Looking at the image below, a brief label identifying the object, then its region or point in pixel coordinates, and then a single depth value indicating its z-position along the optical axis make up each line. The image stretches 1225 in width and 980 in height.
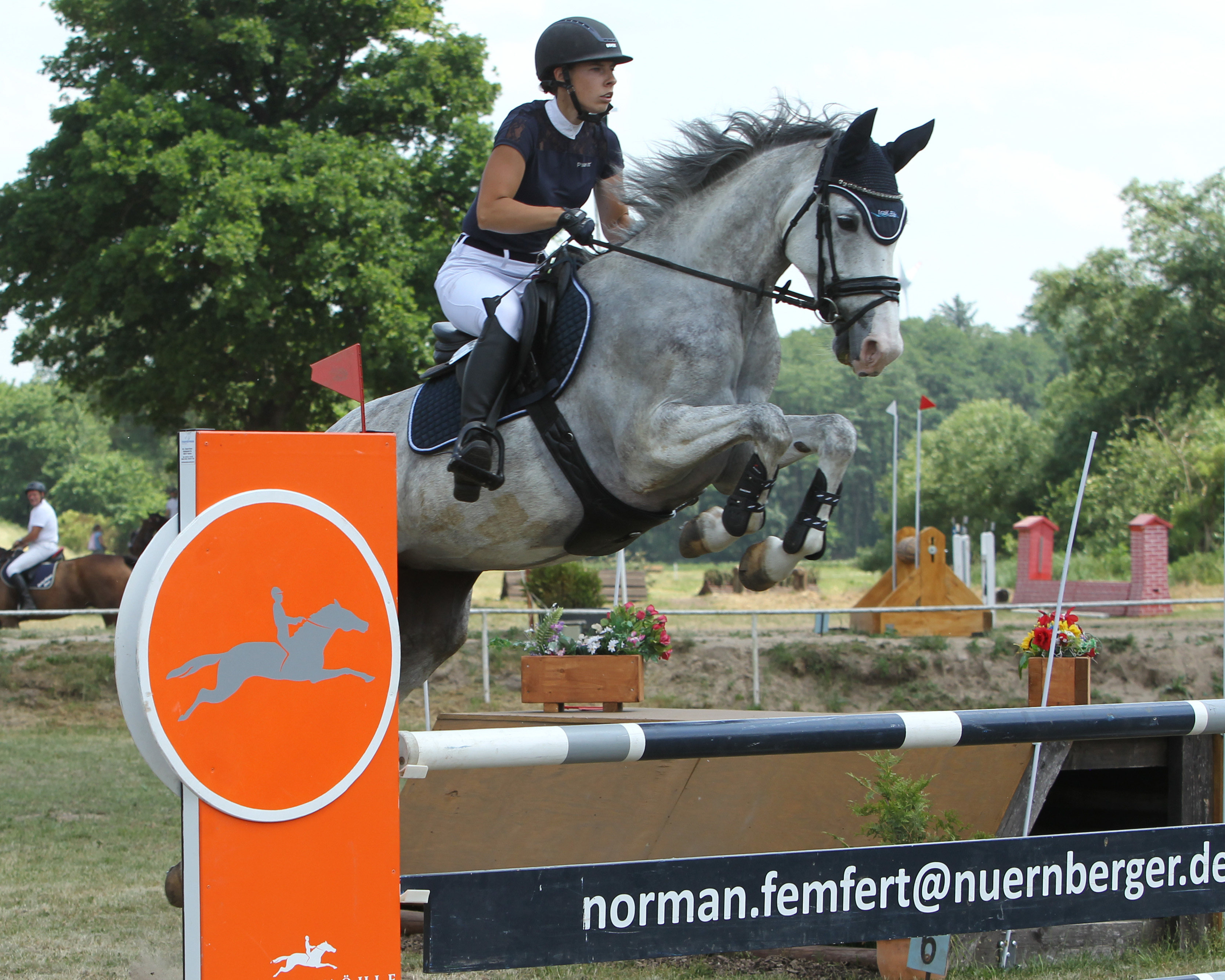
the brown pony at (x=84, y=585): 26.47
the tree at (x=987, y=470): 74.37
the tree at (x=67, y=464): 97.81
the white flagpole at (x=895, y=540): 26.86
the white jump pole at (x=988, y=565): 34.84
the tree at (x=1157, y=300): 53.94
